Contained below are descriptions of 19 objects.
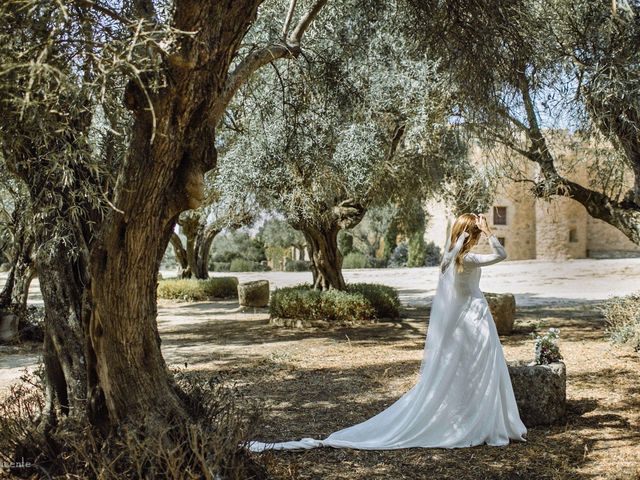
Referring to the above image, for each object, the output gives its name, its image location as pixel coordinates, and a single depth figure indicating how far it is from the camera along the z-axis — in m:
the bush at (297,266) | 37.78
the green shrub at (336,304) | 14.33
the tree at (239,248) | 43.66
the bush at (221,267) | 41.09
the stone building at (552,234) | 35.00
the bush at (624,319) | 9.99
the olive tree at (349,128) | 8.34
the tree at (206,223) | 12.90
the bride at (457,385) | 5.55
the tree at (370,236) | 39.72
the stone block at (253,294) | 19.38
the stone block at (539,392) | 6.07
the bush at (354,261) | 37.16
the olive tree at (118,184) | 3.55
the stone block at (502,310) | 12.34
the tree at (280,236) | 34.34
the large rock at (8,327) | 12.61
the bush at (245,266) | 39.34
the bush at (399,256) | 39.62
